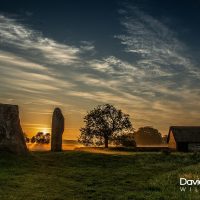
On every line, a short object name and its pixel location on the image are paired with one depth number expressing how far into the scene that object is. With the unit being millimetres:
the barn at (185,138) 38708
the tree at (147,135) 107602
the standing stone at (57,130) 28081
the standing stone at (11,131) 19757
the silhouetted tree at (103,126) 42112
